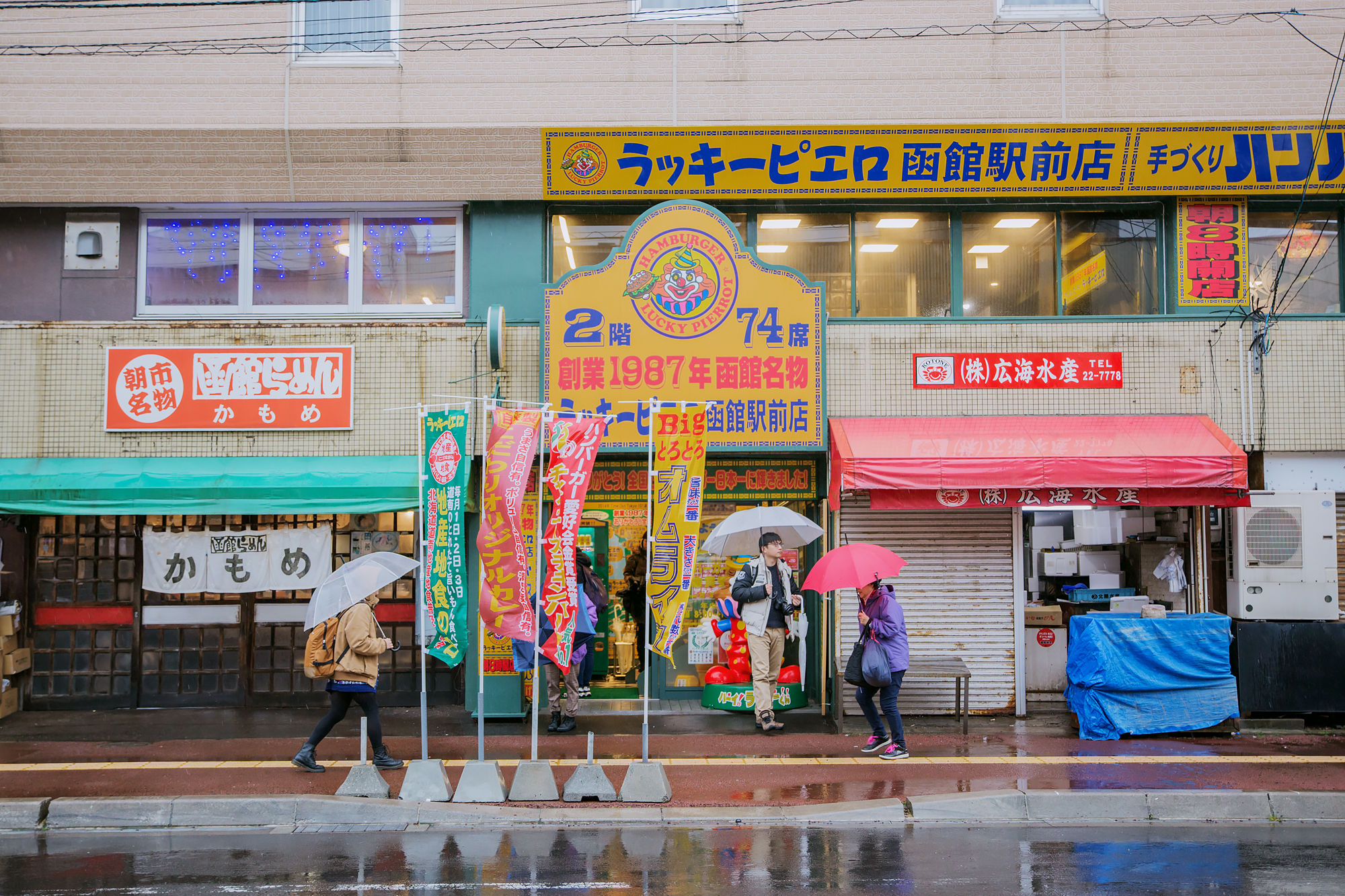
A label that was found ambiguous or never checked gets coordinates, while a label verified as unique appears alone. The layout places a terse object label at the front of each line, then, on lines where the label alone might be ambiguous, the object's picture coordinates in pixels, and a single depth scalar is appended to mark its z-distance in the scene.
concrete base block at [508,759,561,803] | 8.52
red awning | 10.82
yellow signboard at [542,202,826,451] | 11.59
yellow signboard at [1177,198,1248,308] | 12.13
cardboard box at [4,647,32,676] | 11.73
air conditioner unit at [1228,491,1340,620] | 11.22
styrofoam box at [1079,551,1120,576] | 13.27
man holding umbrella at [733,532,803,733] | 11.00
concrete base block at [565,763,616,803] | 8.46
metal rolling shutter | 11.86
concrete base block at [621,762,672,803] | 8.43
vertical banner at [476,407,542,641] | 8.67
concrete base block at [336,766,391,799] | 8.45
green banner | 8.91
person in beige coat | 8.98
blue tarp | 10.73
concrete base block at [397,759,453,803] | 8.44
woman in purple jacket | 9.99
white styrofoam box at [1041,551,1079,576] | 13.45
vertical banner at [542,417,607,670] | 8.77
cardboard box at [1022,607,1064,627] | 12.65
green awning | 11.07
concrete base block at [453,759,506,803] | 8.45
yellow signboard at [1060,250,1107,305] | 12.38
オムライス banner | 9.01
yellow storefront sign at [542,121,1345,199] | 11.64
